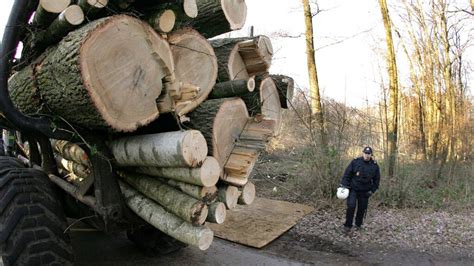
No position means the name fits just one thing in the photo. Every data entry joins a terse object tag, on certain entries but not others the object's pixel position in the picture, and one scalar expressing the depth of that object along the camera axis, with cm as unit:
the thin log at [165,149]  281
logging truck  277
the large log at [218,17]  357
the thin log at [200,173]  294
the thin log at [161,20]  296
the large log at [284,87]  420
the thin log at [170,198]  306
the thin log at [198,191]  314
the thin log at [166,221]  306
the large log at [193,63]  326
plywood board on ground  579
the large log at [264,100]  379
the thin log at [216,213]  322
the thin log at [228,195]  342
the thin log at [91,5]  277
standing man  646
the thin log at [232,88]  346
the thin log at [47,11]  280
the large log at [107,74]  260
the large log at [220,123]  327
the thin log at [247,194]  373
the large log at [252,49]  387
